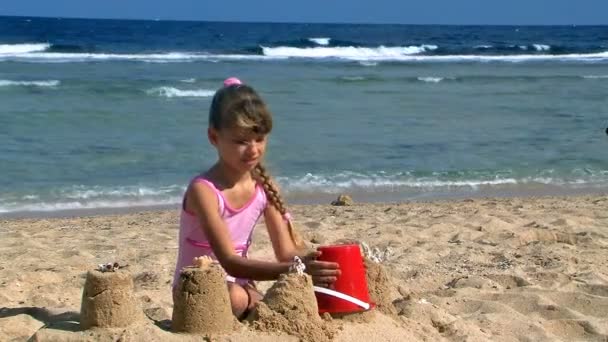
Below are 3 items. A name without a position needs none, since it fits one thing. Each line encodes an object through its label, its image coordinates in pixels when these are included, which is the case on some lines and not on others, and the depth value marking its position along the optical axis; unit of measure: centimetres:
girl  661
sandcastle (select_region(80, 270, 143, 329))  623
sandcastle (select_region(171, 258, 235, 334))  617
